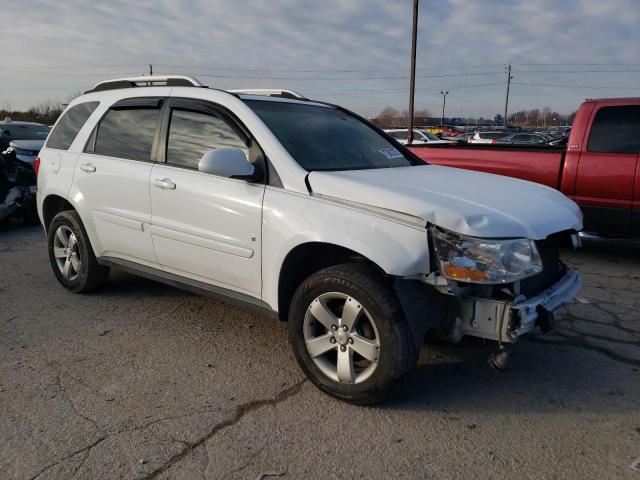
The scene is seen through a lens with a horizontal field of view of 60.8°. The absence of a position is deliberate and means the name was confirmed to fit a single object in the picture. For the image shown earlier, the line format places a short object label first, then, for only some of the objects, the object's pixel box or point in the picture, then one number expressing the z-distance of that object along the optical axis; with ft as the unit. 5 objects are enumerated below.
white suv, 9.32
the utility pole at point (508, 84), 242.74
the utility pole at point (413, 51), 77.36
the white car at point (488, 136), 96.76
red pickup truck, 19.94
